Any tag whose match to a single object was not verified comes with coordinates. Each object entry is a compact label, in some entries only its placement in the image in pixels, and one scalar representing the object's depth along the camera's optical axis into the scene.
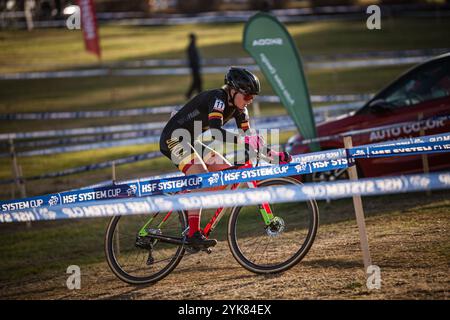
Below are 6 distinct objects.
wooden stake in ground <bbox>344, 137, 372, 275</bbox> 12.18
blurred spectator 43.78
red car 19.22
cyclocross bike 13.12
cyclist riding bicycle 13.00
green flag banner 21.86
